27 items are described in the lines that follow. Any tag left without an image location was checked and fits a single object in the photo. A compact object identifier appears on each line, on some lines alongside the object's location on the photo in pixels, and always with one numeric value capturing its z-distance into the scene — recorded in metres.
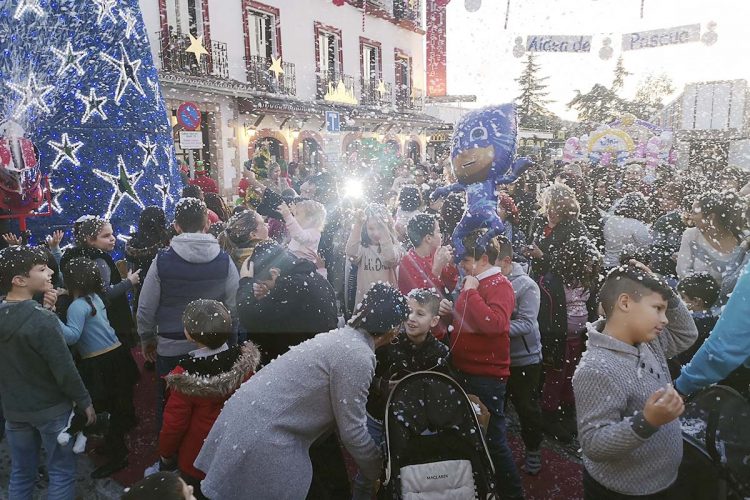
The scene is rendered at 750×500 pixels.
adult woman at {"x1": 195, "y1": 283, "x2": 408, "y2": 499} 1.95
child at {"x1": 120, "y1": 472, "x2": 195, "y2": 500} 1.39
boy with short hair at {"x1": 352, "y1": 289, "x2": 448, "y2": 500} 2.48
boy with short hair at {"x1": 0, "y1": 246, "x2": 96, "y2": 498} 2.48
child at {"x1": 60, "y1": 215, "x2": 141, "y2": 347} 3.62
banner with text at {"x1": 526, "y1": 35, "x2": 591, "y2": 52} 9.84
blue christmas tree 4.69
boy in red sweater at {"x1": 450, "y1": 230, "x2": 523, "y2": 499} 2.71
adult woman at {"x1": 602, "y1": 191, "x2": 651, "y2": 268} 4.64
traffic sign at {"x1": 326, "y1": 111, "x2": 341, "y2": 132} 9.73
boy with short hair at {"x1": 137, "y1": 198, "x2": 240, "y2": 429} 3.11
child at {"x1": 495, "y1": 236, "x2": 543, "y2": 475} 3.11
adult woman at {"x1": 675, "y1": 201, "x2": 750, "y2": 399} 2.05
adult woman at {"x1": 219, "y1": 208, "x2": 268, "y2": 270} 3.62
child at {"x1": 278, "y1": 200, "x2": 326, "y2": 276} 4.21
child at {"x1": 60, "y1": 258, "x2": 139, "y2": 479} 3.12
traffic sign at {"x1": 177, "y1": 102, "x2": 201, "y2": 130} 8.43
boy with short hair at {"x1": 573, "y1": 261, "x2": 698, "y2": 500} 1.78
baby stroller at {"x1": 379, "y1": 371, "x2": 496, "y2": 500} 2.16
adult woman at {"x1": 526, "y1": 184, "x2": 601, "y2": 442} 3.59
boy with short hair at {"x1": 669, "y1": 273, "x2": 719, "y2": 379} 2.96
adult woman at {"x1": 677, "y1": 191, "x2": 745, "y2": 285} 3.28
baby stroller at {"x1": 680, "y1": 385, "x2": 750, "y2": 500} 1.89
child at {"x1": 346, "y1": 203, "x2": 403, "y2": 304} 3.98
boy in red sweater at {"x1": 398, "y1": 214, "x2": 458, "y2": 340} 3.43
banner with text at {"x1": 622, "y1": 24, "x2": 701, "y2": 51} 9.12
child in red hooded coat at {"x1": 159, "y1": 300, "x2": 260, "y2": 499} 2.27
